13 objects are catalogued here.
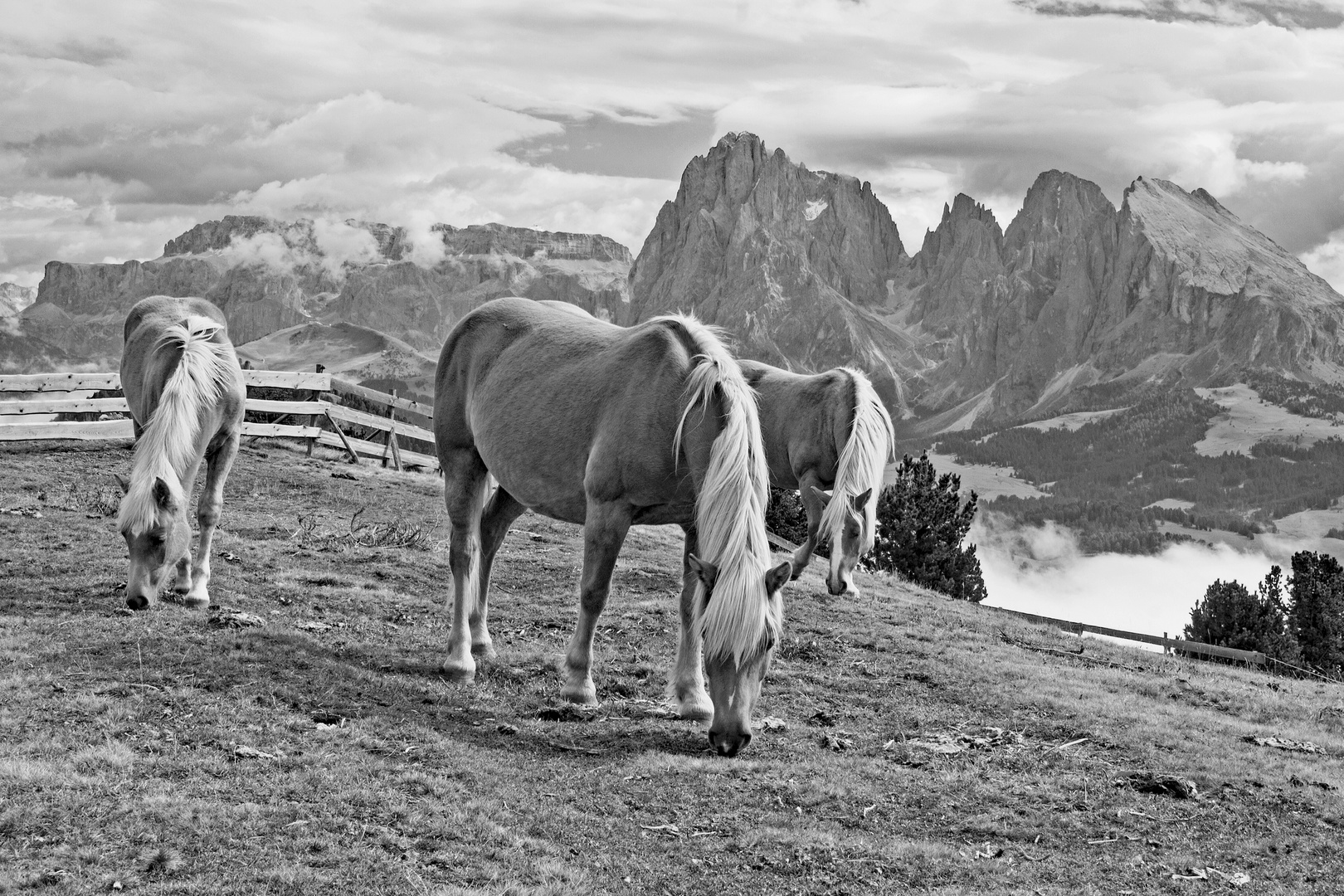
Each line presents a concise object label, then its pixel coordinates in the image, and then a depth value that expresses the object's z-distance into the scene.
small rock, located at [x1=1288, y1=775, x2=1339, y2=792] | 9.27
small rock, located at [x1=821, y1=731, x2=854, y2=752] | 9.61
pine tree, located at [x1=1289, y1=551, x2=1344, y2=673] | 50.41
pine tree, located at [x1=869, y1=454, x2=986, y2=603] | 43.78
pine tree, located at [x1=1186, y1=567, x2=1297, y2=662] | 46.16
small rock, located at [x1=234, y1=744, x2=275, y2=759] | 7.94
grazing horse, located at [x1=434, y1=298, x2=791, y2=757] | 8.47
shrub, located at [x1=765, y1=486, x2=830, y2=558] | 43.75
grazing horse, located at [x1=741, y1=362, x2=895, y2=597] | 15.50
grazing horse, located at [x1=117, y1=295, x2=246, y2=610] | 11.23
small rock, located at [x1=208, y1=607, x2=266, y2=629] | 11.59
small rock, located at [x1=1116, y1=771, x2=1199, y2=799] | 8.84
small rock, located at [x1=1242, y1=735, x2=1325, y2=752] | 10.89
